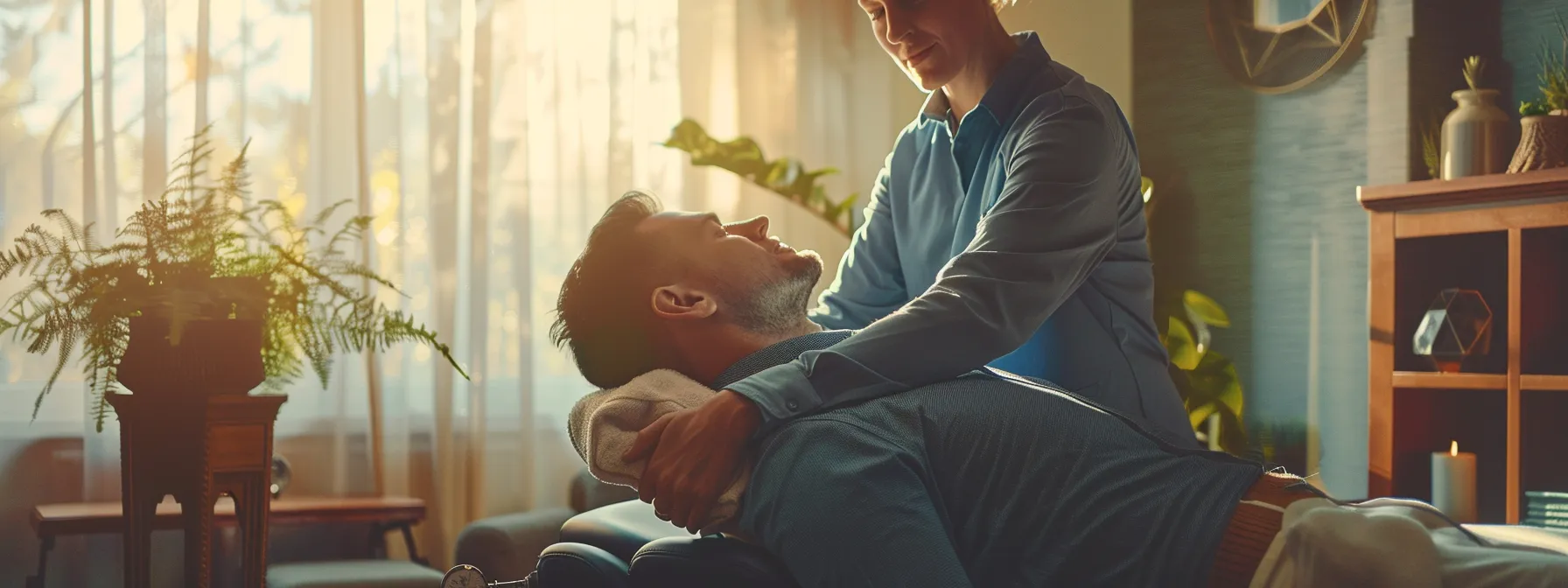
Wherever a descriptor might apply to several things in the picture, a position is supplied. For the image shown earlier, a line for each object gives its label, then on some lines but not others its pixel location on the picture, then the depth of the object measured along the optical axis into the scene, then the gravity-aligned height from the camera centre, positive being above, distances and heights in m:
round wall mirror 2.90 +0.57
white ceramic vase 2.39 +0.26
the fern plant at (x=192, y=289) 1.82 -0.02
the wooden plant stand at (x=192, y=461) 1.85 -0.28
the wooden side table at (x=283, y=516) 2.86 -0.57
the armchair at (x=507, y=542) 2.90 -0.62
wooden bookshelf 2.29 -0.11
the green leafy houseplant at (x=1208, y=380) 2.96 -0.25
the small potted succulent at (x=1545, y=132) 2.26 +0.26
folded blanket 1.06 -0.24
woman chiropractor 1.22 +0.02
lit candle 2.43 -0.41
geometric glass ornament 2.40 -0.10
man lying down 1.09 -0.21
